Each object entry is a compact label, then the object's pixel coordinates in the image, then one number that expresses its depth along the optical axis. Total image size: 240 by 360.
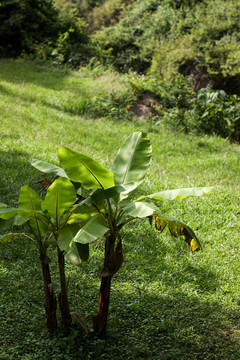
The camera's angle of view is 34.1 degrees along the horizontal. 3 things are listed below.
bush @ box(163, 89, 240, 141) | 9.75
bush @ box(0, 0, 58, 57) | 16.69
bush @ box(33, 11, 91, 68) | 15.94
